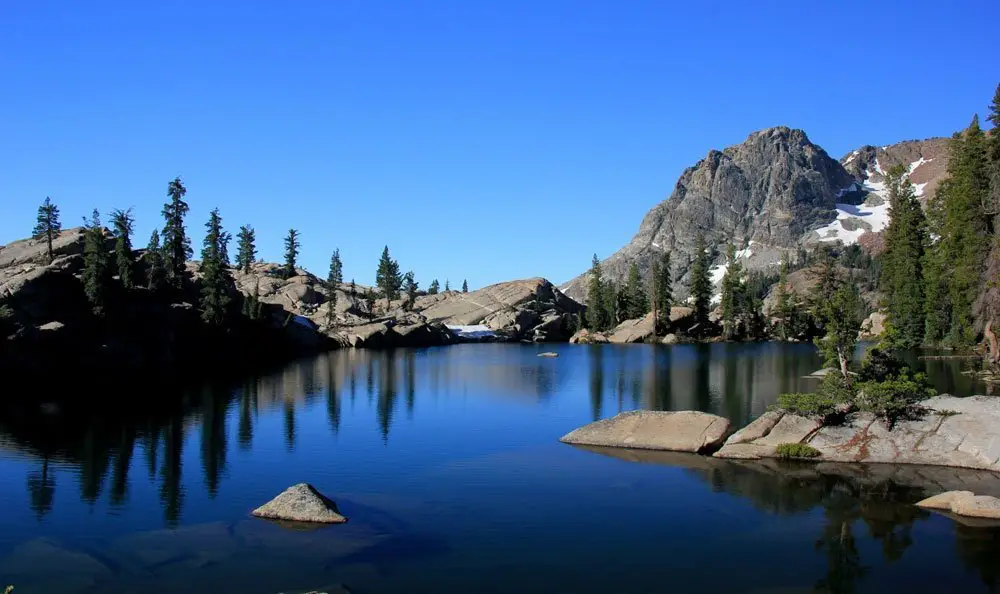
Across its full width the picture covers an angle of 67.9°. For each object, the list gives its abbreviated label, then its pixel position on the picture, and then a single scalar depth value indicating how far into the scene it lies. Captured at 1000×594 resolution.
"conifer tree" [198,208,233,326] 89.81
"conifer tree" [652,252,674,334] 139.88
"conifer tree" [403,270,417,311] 159.50
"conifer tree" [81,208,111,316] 70.38
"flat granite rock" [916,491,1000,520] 23.70
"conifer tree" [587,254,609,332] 151.62
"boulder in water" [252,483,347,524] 23.77
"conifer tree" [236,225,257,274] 153.50
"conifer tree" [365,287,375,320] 145.73
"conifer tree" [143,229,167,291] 83.12
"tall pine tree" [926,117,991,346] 64.38
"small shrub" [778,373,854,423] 32.91
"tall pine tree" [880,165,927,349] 90.56
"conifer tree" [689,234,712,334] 145.50
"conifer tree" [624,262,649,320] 157.12
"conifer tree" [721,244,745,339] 140.88
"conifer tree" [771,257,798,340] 136.88
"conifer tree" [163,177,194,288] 92.62
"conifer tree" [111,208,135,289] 78.25
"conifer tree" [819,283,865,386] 37.94
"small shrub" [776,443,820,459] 31.73
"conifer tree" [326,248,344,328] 131.65
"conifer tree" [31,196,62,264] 85.62
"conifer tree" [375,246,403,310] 154.62
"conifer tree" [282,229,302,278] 150.00
